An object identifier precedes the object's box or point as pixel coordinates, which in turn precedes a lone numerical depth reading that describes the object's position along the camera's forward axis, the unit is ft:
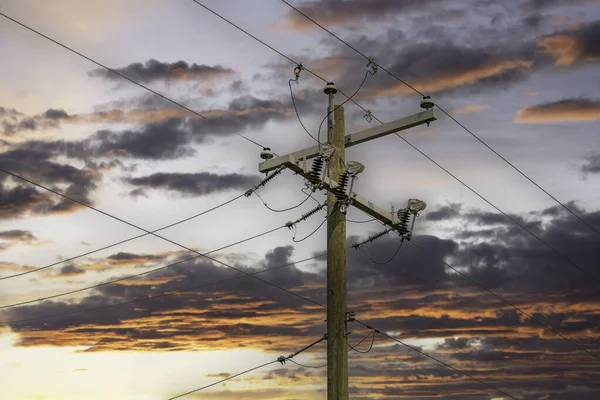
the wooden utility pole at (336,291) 65.77
